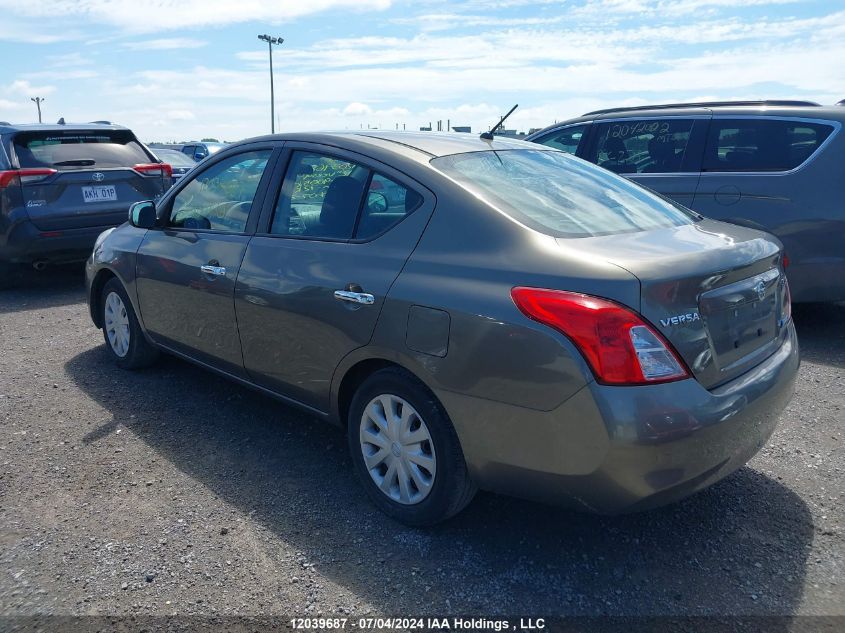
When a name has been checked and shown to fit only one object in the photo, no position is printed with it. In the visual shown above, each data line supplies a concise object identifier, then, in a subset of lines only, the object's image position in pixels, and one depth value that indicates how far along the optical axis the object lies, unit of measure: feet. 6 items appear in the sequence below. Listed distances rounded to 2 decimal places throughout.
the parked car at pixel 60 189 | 23.25
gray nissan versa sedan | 7.78
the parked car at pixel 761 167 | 17.07
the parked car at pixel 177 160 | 50.90
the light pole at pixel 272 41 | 141.30
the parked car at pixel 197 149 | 77.75
